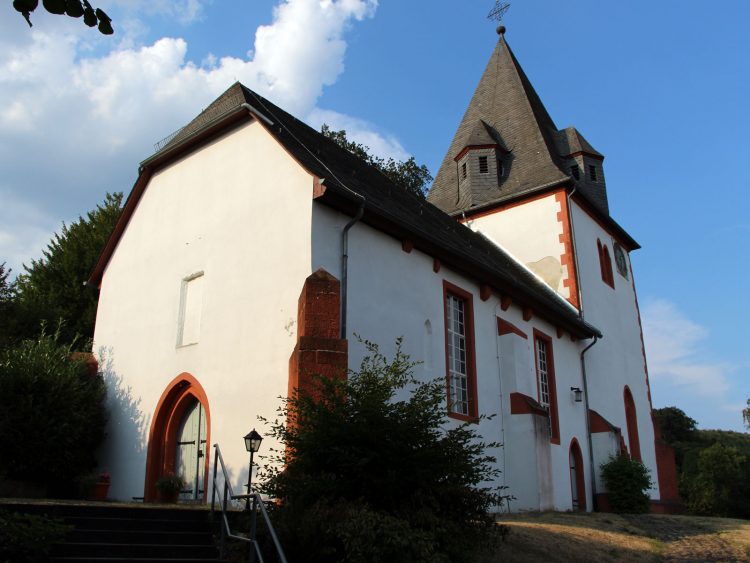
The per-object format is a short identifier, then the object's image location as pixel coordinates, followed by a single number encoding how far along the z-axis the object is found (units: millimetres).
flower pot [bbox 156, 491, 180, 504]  12578
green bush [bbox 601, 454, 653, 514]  18078
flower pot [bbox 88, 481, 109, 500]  13195
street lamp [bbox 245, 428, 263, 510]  9734
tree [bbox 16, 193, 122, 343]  21516
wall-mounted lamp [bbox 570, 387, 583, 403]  18809
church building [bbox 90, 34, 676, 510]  11656
